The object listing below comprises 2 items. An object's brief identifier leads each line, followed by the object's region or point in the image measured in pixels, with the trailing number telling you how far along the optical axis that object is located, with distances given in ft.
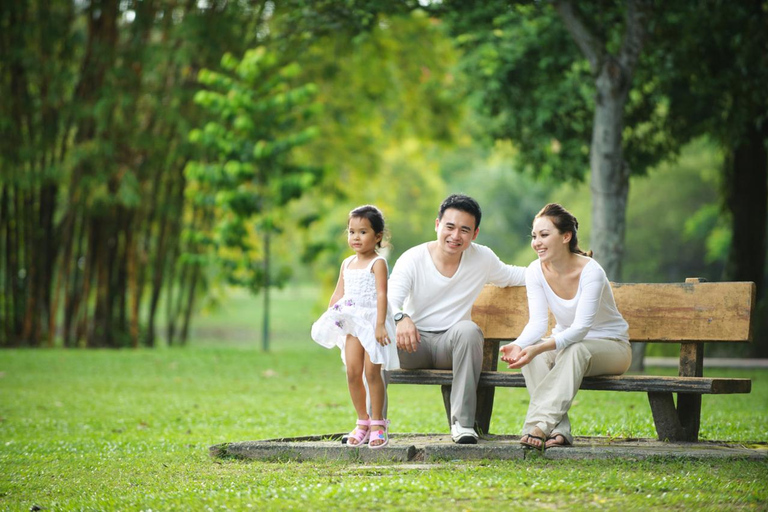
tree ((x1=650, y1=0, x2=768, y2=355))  82.33
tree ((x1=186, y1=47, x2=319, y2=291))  102.37
